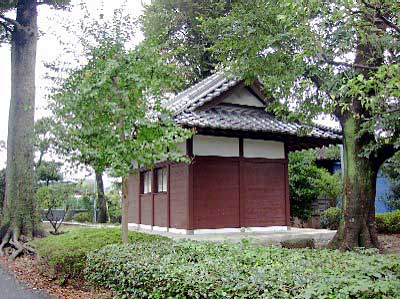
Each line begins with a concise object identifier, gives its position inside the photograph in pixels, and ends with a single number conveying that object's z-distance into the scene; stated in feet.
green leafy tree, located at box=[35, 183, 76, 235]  59.00
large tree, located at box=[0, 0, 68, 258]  43.75
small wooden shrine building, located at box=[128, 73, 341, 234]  37.09
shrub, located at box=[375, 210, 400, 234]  50.57
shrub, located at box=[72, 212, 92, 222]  88.12
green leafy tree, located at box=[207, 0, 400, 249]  25.05
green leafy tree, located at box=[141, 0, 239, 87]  68.69
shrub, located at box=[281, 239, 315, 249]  33.86
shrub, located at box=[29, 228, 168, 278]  24.97
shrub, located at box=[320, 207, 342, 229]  53.16
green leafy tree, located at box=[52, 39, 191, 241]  22.95
